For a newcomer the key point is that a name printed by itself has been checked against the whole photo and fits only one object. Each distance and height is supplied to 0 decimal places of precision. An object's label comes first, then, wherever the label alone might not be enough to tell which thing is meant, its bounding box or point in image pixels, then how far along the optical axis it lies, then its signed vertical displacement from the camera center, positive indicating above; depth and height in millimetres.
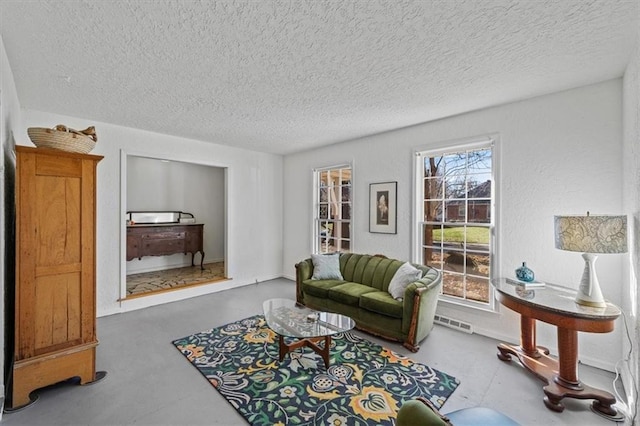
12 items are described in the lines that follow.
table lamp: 1996 -197
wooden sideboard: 5414 -533
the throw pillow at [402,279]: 3203 -770
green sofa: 2920 -993
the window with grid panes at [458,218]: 3365 -64
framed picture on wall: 4152 +89
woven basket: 2164 +594
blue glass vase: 2689 -593
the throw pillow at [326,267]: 4090 -799
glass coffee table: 2545 -1081
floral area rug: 1993 -1408
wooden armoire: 2064 -437
